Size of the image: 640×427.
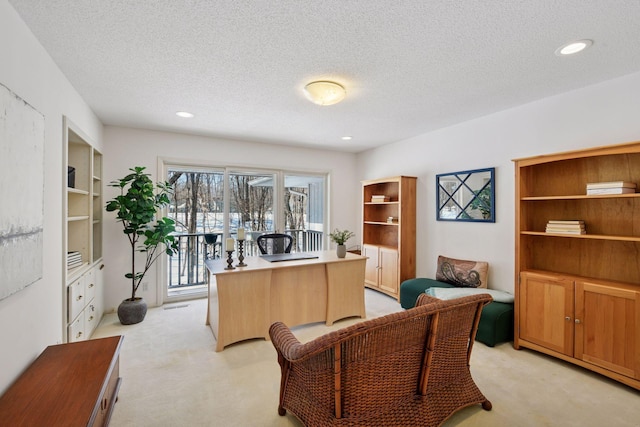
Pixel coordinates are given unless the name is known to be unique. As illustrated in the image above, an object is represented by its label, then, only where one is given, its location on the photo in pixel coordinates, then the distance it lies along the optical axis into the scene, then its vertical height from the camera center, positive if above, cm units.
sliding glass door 459 +5
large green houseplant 342 -7
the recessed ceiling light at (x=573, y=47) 198 +116
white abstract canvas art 145 +12
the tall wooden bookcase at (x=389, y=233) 435 -33
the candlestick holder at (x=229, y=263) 294 -51
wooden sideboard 130 -90
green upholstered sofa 288 -112
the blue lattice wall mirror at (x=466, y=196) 350 +22
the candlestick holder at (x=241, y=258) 309 -48
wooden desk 287 -89
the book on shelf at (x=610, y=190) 227 +18
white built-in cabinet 241 -29
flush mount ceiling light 252 +108
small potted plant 357 -41
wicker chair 150 -90
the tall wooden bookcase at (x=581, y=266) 226 -50
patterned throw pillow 344 -74
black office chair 399 -42
